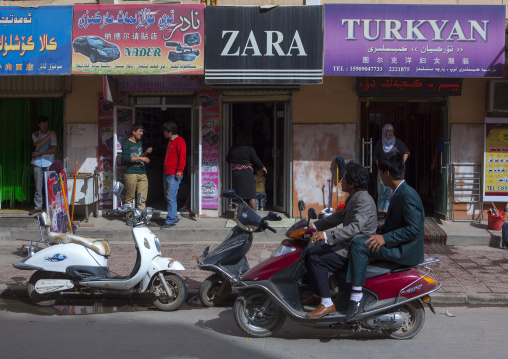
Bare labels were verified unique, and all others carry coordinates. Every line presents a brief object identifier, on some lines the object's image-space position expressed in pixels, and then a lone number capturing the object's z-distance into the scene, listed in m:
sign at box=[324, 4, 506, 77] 10.07
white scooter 6.43
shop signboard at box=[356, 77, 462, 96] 10.92
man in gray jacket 5.35
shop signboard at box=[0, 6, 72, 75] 10.30
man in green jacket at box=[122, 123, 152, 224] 10.80
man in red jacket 10.59
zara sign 10.19
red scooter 5.28
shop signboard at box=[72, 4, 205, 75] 10.30
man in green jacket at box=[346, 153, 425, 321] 5.23
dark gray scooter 6.35
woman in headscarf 10.66
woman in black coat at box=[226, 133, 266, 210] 10.69
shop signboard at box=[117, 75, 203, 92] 11.30
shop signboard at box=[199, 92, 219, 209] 11.31
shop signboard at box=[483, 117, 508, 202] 11.02
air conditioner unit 10.75
